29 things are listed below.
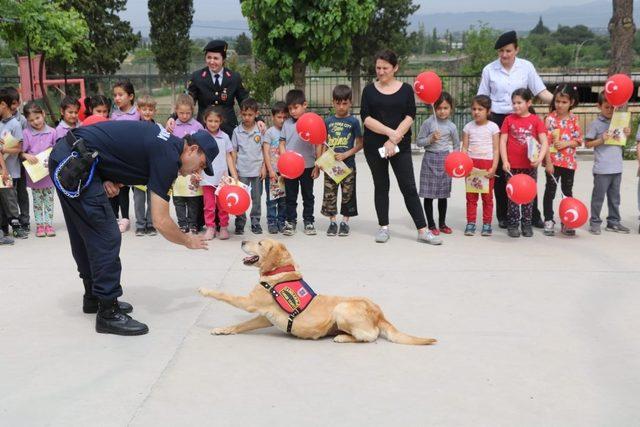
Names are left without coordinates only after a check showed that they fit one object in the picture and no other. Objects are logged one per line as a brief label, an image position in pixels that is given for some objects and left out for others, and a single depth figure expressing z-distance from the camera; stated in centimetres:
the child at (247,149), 796
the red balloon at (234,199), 717
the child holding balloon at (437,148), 794
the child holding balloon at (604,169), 798
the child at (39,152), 789
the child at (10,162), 772
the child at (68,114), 796
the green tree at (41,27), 1448
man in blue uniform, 493
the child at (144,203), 809
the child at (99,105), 799
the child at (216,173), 773
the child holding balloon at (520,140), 766
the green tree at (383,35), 2870
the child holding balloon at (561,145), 791
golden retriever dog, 489
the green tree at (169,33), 3066
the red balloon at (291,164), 749
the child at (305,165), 792
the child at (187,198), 771
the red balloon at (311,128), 748
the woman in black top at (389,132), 737
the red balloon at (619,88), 764
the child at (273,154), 799
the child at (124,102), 799
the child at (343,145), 777
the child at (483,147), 786
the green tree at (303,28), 1312
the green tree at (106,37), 2712
